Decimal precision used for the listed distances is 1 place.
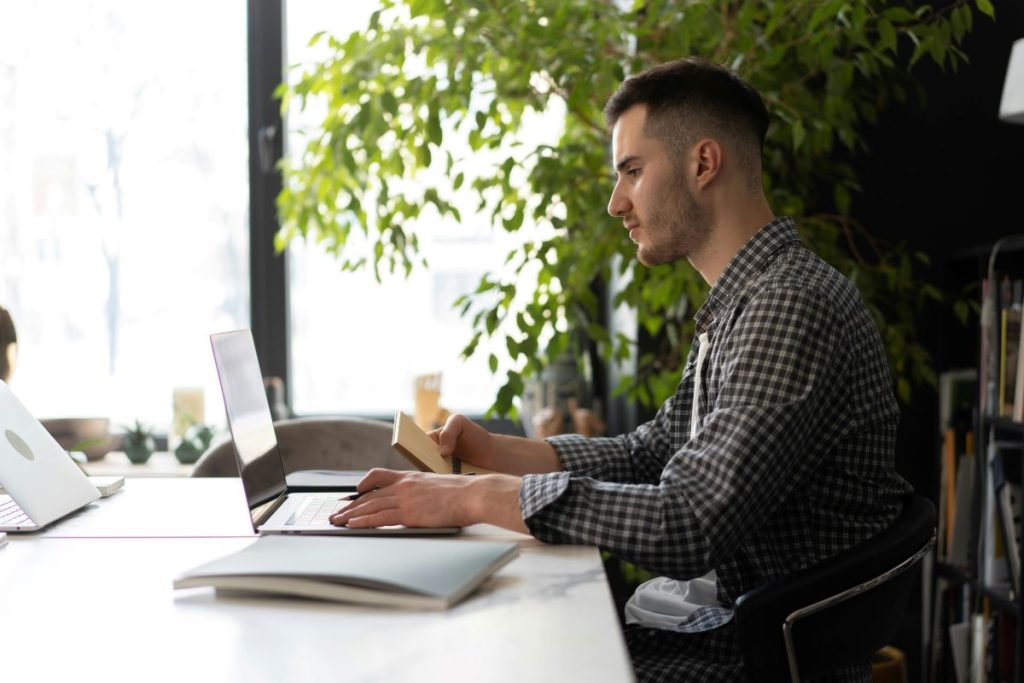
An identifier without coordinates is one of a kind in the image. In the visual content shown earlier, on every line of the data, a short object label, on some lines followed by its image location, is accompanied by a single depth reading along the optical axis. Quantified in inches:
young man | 48.6
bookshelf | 94.5
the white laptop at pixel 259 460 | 54.7
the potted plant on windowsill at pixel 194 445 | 124.3
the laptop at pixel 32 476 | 57.1
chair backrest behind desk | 89.4
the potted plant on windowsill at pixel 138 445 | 124.4
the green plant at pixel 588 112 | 90.4
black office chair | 49.5
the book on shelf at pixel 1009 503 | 94.3
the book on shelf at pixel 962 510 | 103.9
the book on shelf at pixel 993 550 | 96.7
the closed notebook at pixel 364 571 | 41.9
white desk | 35.2
